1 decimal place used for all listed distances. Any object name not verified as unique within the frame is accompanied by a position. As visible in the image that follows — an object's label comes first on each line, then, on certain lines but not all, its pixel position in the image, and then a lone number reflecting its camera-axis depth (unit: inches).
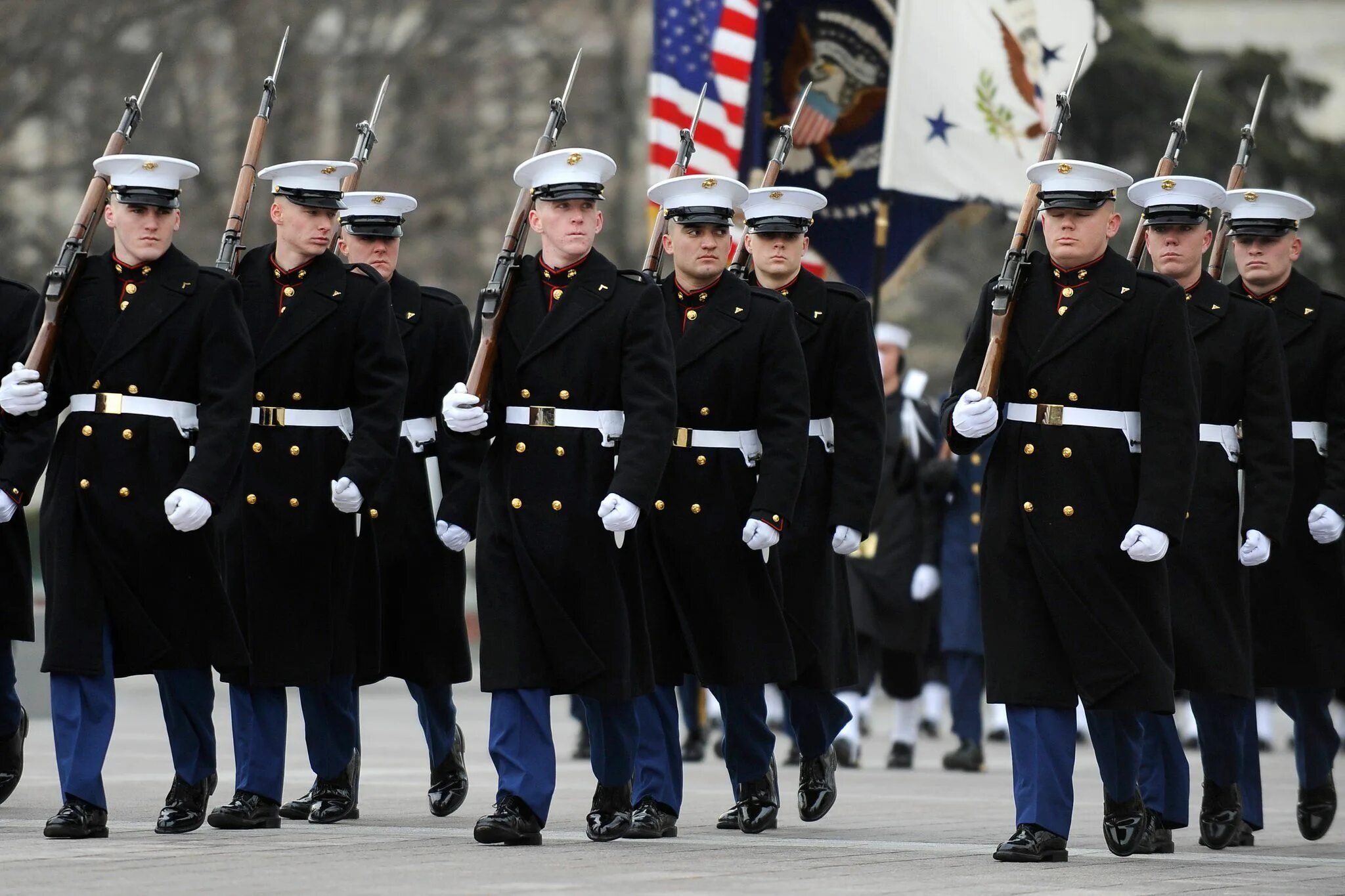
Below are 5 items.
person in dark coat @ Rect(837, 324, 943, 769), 1167.6
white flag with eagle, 1165.1
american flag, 1166.3
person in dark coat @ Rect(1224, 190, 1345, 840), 826.2
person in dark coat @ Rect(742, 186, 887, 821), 808.3
